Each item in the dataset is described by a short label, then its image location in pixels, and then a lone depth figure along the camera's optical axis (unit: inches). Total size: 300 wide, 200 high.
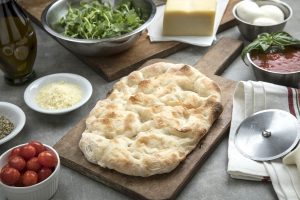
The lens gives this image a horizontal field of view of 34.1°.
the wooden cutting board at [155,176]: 49.4
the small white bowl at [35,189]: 48.2
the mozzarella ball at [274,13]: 71.4
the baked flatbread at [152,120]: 50.8
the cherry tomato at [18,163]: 48.5
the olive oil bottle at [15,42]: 63.9
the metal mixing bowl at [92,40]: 67.0
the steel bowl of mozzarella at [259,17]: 70.4
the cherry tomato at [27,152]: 49.5
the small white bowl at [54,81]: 60.7
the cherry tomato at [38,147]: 50.4
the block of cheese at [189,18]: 72.8
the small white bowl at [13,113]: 59.2
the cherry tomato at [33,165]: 48.7
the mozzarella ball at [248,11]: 71.7
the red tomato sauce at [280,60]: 61.4
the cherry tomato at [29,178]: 48.0
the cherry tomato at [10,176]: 48.0
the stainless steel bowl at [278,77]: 60.5
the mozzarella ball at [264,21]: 70.5
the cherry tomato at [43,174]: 48.9
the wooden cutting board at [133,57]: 69.1
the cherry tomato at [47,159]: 49.1
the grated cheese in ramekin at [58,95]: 62.1
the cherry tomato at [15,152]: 49.9
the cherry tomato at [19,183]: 48.5
